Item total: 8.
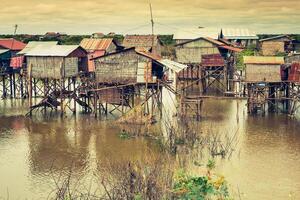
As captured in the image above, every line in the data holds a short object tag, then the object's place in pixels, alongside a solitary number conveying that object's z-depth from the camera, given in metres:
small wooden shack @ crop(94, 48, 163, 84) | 31.12
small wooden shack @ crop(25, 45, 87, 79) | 34.05
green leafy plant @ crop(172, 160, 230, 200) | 15.02
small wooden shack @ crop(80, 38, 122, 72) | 46.62
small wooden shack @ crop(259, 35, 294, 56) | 61.09
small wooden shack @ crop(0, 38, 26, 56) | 46.80
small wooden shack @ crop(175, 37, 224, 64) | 42.81
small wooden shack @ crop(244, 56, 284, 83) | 32.69
